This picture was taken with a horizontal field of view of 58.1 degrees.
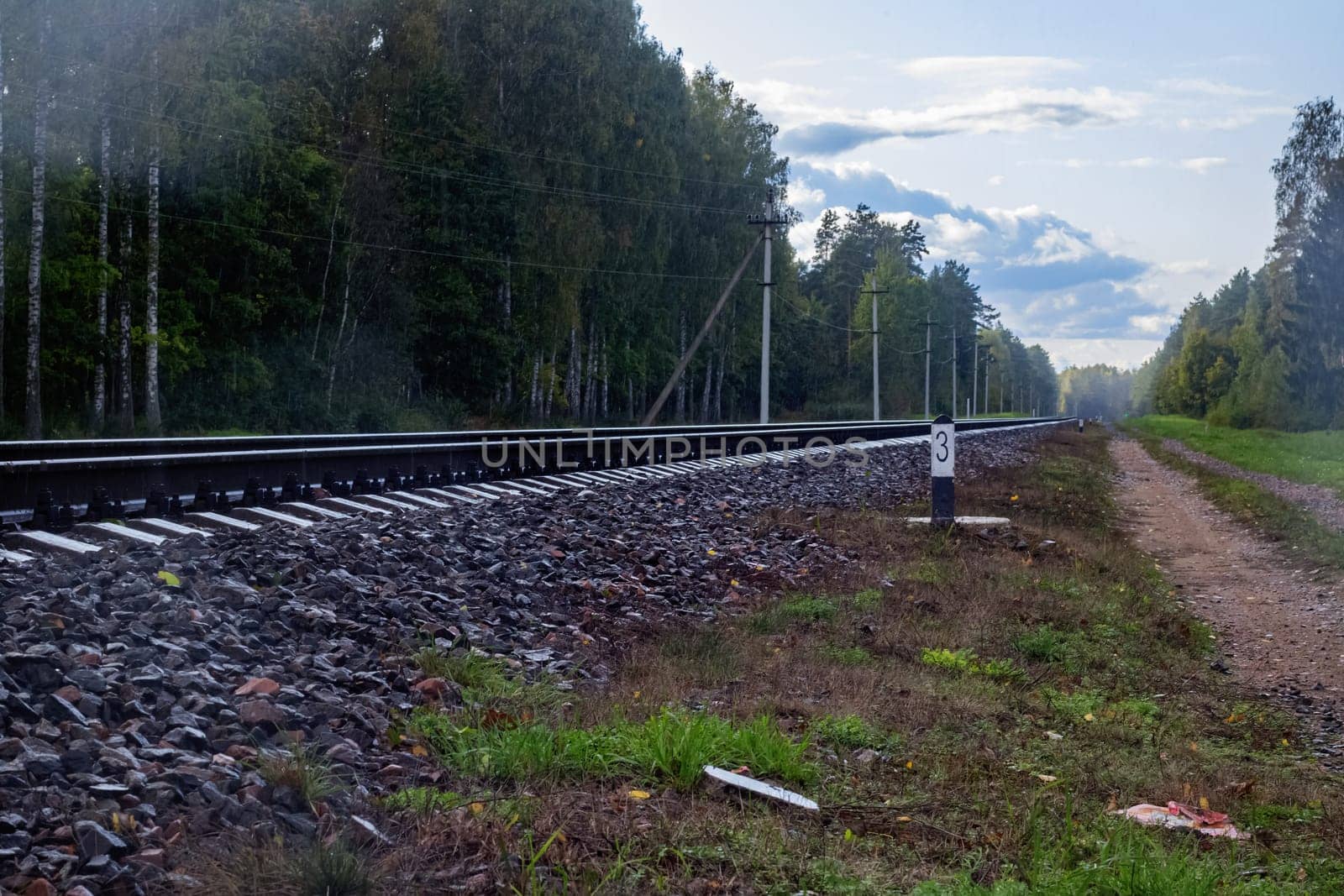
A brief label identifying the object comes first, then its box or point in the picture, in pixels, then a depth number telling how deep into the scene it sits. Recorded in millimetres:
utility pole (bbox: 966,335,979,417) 114000
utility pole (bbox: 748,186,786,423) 37656
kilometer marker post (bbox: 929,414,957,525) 11758
